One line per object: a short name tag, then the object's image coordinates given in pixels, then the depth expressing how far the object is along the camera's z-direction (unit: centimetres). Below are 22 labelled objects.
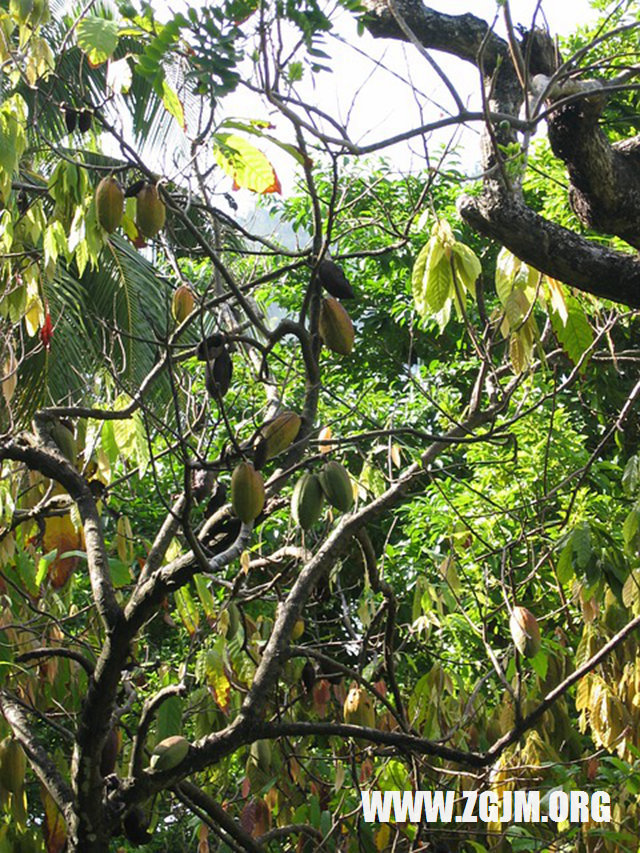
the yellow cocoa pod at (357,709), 884
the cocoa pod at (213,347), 739
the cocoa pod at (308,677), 860
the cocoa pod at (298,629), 860
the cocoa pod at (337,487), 761
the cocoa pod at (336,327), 752
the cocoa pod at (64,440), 812
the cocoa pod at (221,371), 737
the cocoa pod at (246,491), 734
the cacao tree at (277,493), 754
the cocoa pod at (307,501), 765
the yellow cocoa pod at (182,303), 806
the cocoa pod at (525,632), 816
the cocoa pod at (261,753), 880
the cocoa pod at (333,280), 744
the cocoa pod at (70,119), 805
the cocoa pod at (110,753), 777
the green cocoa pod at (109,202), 777
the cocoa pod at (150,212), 758
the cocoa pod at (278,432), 745
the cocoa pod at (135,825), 771
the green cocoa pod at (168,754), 765
